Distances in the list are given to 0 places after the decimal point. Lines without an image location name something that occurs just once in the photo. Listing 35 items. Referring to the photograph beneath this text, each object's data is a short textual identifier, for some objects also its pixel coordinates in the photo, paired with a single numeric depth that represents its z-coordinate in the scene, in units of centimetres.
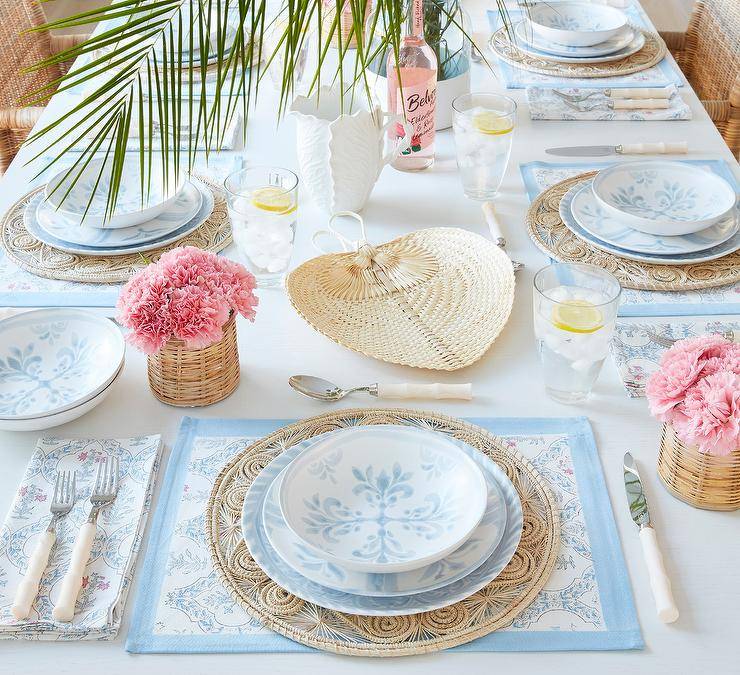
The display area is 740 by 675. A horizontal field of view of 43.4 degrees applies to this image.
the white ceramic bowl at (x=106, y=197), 125
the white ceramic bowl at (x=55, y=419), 92
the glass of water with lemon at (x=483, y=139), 133
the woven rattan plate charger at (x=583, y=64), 173
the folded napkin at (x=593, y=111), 160
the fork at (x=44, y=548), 74
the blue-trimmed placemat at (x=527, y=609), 73
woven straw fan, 107
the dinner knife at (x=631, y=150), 149
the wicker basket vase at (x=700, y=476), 83
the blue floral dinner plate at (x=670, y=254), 119
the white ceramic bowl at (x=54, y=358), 98
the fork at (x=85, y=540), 74
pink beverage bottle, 139
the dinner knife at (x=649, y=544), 75
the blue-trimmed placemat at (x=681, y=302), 113
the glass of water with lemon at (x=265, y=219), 115
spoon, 99
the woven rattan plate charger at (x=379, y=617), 73
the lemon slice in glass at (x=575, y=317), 96
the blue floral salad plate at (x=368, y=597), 74
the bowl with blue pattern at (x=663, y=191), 129
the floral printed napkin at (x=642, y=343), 103
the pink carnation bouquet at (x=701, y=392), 79
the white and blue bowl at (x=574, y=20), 178
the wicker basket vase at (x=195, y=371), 96
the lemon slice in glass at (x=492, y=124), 132
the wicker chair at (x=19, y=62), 182
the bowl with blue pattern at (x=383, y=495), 79
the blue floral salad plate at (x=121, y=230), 123
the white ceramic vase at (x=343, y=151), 126
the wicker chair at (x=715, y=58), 191
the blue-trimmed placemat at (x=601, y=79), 170
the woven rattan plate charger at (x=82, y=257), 120
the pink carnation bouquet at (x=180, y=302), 91
